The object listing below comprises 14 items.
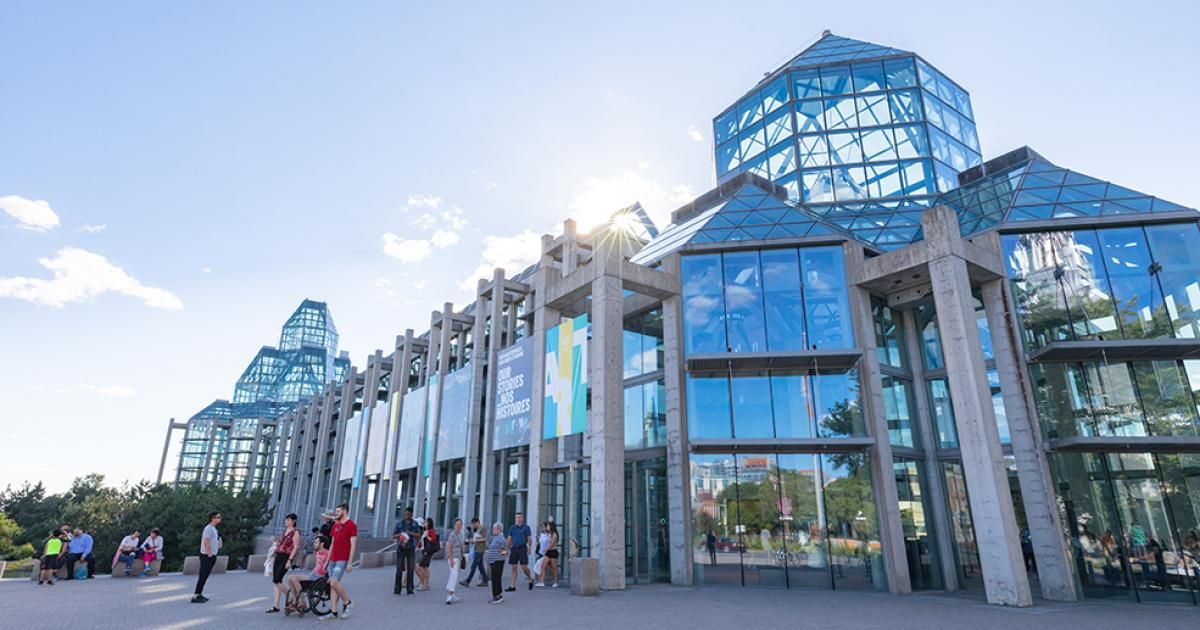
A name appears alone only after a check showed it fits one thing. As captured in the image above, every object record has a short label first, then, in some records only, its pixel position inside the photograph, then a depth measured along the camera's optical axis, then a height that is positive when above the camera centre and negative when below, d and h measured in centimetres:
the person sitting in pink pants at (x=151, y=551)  1900 -125
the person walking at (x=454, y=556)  1280 -104
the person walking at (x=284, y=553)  1124 -80
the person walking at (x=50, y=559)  1591 -122
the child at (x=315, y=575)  1088 -117
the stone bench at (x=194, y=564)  1984 -174
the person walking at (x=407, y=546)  1415 -89
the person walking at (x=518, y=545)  1519 -96
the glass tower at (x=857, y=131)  2753 +1734
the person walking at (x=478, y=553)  1703 -128
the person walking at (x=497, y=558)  1331 -110
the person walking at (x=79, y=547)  1722 -101
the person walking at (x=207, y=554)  1259 -90
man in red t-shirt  1061 -80
